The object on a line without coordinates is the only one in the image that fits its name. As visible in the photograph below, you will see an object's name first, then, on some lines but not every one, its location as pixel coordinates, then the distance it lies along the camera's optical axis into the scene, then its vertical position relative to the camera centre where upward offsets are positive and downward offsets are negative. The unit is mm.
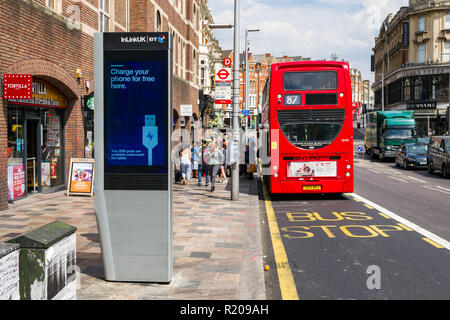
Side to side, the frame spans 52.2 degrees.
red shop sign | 10594 +1373
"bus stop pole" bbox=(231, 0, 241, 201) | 12625 +1321
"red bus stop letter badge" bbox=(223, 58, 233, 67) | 19200 +3467
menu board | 13398 -961
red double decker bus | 12750 +450
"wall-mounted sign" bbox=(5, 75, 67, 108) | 12383 +1388
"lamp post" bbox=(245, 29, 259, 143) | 29234 +4214
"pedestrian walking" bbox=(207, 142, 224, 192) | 15691 -479
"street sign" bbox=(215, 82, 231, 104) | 15000 +1704
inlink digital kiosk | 5184 -89
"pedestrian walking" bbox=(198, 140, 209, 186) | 16631 -703
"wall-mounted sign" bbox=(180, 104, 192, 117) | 21175 +1621
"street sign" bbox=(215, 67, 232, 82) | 15094 +2270
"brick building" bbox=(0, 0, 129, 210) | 10977 +1697
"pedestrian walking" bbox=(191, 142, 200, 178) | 18272 -444
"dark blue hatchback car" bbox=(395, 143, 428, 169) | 24906 -673
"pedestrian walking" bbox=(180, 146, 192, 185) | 17125 -743
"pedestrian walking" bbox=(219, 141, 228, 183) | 18656 -1174
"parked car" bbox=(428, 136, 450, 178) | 20047 -500
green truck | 30672 +918
